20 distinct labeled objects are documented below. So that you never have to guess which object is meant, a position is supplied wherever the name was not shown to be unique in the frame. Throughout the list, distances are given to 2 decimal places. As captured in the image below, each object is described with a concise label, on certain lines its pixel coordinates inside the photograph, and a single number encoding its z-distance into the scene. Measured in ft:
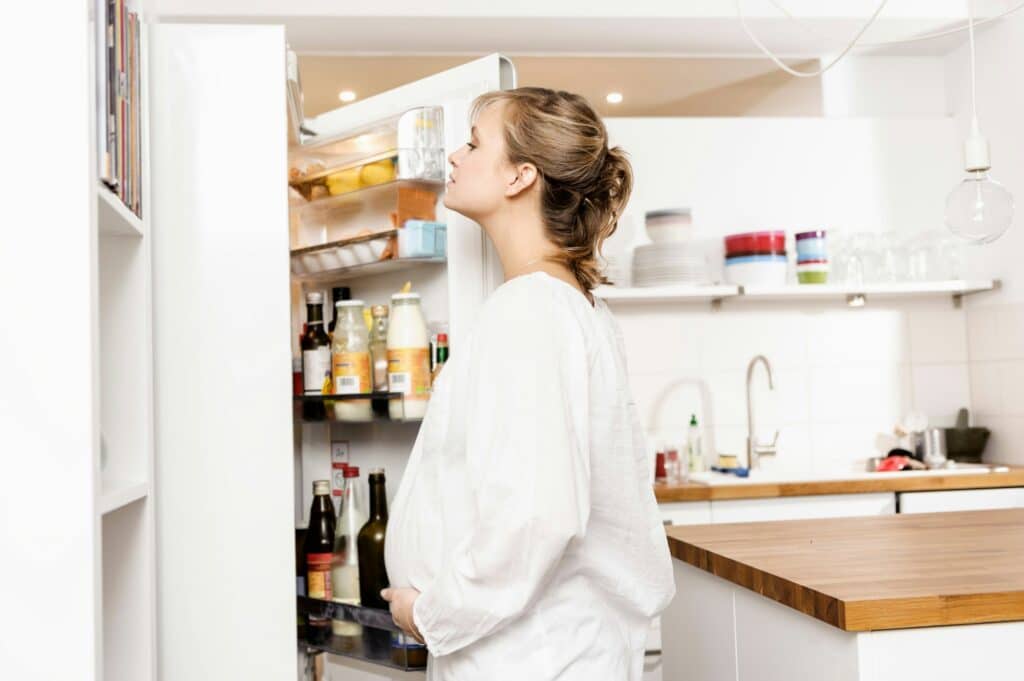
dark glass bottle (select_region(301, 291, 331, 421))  7.00
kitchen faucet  12.80
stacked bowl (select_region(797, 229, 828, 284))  12.64
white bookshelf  4.97
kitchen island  4.69
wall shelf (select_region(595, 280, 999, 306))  12.28
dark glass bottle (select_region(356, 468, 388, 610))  6.64
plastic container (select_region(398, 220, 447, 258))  6.38
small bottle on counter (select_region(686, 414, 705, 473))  12.57
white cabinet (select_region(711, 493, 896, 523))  11.30
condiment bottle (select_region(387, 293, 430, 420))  6.40
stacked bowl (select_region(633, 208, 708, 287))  12.32
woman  4.19
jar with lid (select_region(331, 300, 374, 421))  6.63
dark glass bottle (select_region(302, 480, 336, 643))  6.83
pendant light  6.90
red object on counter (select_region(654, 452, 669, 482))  12.25
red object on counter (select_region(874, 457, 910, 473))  12.30
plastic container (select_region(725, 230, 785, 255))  12.56
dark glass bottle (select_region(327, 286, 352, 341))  7.04
